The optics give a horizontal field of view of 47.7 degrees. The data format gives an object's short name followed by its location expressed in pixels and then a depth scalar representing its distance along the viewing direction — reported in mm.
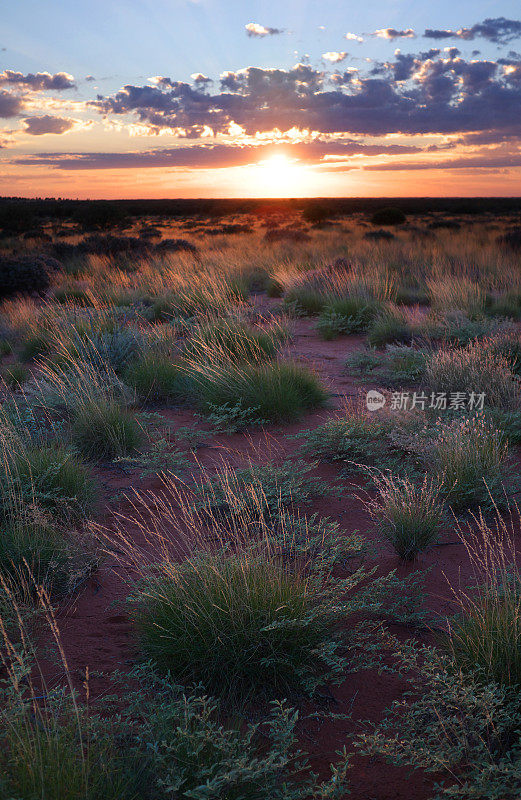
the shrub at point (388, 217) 33875
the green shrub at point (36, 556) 3316
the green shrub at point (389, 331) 9359
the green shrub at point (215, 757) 1888
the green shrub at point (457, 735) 1940
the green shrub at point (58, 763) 1769
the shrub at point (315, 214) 38781
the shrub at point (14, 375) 7699
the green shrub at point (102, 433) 5379
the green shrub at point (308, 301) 11968
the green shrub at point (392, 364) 7244
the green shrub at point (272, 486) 4188
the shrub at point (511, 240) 18422
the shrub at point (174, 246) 20422
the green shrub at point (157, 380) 7078
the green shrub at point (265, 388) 6219
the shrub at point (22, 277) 14125
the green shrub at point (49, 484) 3939
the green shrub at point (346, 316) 10376
